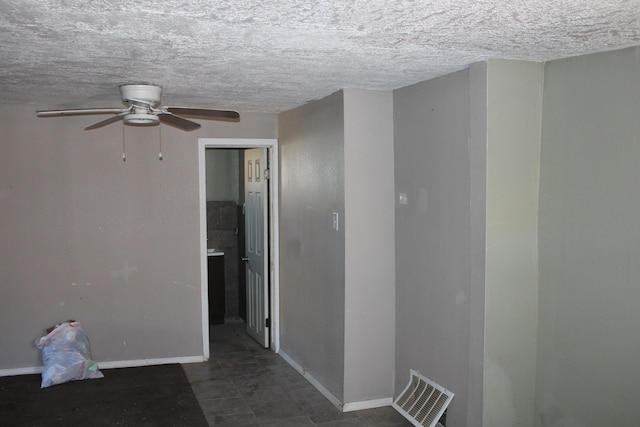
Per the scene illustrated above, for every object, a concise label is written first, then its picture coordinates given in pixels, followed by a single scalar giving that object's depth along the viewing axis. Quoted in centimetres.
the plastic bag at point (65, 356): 464
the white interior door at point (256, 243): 556
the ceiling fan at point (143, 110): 350
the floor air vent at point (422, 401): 355
